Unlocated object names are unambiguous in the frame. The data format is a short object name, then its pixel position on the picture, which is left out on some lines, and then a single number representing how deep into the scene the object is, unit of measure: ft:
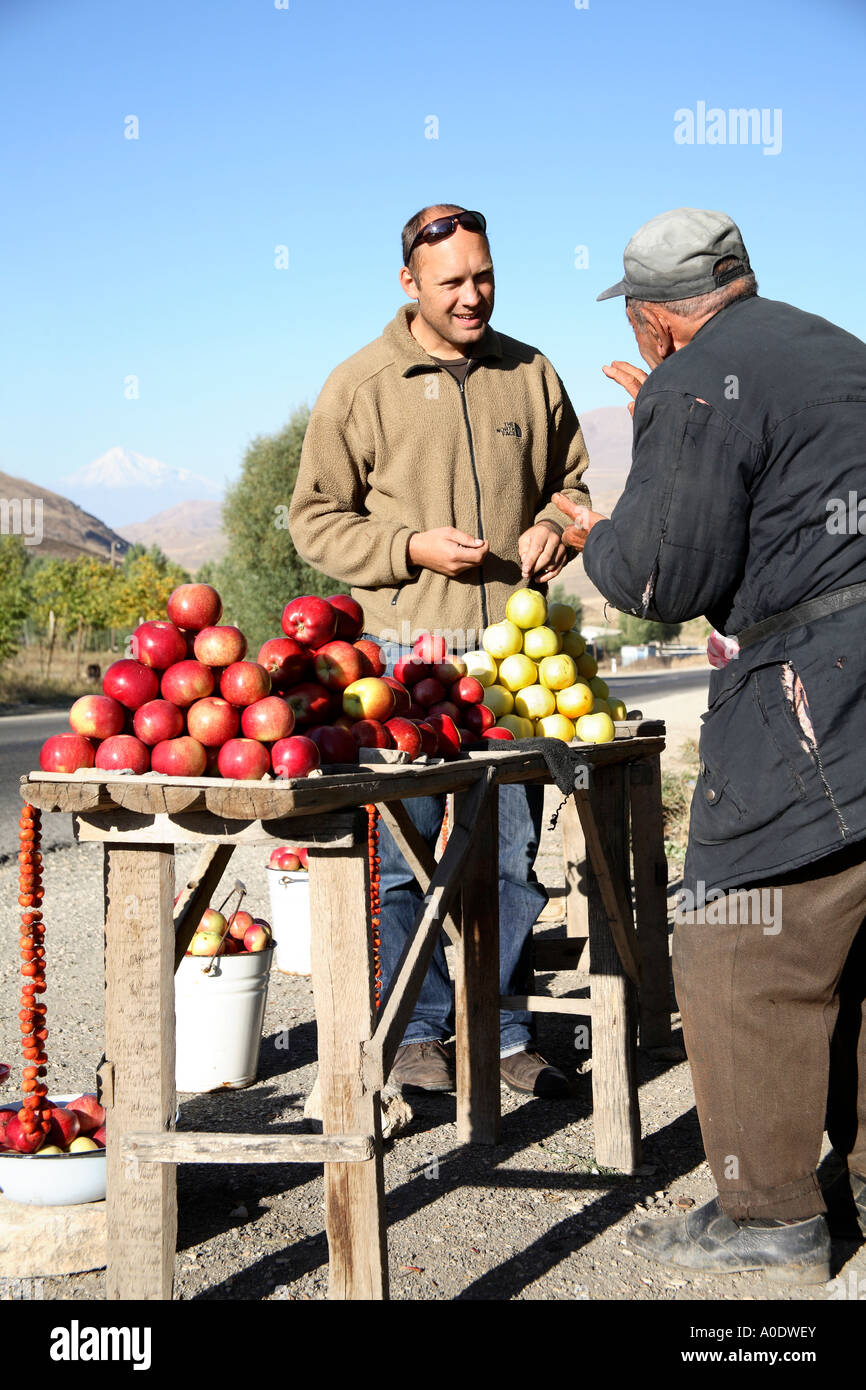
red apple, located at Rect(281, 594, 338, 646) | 9.21
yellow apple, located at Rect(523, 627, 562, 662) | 12.47
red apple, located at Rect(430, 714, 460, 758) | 9.29
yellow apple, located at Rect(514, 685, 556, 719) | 12.19
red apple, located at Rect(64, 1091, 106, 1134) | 10.02
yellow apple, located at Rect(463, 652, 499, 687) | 12.23
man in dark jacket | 8.32
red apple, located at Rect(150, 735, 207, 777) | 7.51
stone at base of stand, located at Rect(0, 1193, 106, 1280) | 9.18
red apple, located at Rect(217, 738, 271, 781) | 7.29
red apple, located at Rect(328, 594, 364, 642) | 9.58
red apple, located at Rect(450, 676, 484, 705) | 10.84
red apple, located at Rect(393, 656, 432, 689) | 10.63
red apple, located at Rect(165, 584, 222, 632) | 8.50
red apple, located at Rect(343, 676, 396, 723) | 8.91
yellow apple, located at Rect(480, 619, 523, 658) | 12.48
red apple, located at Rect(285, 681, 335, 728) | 8.66
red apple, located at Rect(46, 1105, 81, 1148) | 9.71
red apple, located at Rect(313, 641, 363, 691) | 9.02
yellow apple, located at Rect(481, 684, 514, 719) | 11.83
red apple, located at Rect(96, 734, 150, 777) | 7.51
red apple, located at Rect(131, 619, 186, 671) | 8.11
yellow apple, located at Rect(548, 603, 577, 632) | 12.95
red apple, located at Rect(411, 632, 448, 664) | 11.74
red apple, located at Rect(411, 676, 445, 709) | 10.55
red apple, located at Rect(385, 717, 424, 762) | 8.73
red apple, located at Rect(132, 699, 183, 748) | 7.66
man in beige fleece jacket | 13.23
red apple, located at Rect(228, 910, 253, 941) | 14.10
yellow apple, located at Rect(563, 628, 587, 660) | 13.00
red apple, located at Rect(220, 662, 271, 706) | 7.79
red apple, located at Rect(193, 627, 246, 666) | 8.09
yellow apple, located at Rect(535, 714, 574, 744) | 12.02
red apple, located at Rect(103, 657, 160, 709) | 7.91
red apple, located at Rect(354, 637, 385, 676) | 9.27
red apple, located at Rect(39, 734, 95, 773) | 7.66
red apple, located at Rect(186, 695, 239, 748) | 7.64
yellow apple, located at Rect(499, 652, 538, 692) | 12.33
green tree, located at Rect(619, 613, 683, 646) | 276.96
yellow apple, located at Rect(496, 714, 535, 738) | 11.73
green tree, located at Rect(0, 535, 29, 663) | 100.58
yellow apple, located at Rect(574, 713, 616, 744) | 11.89
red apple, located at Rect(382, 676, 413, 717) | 9.35
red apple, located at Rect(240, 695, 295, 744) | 7.58
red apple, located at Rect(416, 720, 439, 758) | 8.98
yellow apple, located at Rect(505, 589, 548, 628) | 12.58
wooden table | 7.32
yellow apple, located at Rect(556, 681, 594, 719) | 12.20
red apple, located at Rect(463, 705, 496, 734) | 10.75
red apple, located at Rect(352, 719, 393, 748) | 8.65
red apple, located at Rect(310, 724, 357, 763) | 8.25
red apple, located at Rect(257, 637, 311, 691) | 8.70
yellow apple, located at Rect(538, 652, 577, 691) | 12.30
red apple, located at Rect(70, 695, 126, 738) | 7.80
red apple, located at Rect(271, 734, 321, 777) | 7.25
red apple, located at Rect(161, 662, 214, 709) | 7.89
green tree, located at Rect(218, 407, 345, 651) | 103.55
